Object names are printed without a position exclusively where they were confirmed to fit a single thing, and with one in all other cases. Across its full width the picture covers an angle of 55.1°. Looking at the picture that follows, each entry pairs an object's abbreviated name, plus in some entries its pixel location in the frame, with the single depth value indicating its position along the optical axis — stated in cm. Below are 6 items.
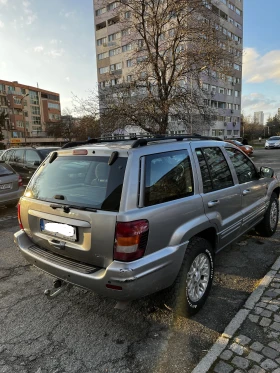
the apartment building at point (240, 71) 5155
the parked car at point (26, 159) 894
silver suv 216
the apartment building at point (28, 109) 7088
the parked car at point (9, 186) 658
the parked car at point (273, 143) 3123
